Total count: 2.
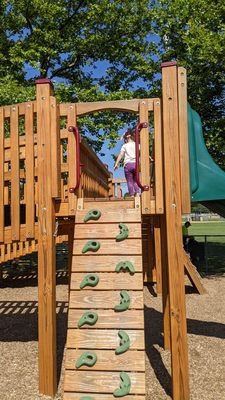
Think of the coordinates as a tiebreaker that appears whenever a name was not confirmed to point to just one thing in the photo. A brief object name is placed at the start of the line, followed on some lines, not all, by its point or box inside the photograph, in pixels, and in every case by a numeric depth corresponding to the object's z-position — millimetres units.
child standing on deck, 6208
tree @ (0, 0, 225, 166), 12062
